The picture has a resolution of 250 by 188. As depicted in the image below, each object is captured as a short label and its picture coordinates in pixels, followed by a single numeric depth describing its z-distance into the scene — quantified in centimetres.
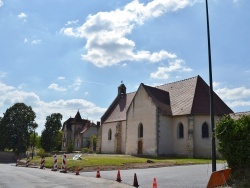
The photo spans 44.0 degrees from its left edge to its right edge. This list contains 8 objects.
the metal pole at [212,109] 1285
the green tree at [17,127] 6100
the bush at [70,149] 6826
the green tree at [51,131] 7219
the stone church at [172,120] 4138
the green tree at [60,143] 7705
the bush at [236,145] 1159
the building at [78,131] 8600
